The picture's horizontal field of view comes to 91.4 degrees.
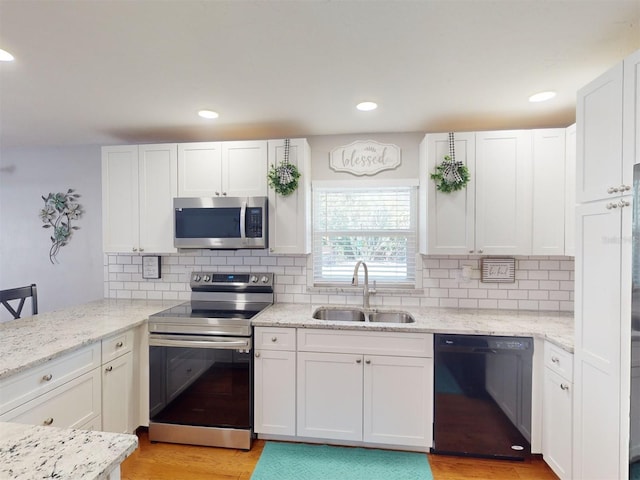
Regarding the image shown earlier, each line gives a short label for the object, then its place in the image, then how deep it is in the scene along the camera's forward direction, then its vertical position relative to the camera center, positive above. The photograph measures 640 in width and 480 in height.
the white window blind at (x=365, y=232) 2.78 +0.04
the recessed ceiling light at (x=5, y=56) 1.53 +0.90
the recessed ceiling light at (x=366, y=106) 2.14 +0.91
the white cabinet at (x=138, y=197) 2.65 +0.33
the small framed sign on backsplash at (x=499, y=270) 2.62 -0.28
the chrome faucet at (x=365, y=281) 2.60 -0.37
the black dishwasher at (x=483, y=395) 2.03 -1.04
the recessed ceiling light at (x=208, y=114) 2.28 +0.91
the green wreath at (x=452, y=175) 2.35 +0.46
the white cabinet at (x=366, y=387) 2.13 -1.04
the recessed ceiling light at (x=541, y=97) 2.01 +0.92
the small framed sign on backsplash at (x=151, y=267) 2.96 -0.30
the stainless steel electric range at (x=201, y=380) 2.22 -1.04
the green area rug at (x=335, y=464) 1.96 -1.50
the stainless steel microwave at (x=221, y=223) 2.46 +0.10
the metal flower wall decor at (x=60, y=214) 3.09 +0.21
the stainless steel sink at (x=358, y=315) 2.57 -0.66
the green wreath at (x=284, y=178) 2.48 +0.46
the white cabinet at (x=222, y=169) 2.56 +0.56
